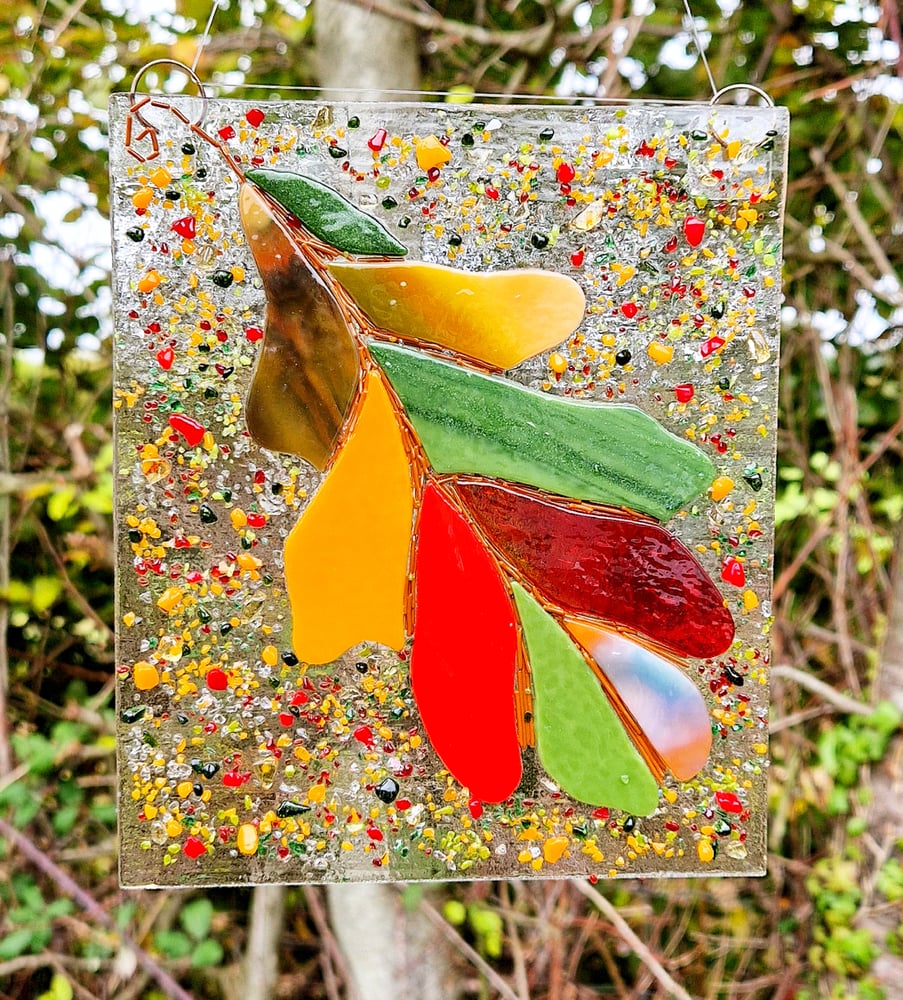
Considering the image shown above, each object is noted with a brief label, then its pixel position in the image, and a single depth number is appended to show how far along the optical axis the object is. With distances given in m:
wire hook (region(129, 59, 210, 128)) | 0.49
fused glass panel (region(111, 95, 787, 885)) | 0.51
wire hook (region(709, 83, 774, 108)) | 0.52
